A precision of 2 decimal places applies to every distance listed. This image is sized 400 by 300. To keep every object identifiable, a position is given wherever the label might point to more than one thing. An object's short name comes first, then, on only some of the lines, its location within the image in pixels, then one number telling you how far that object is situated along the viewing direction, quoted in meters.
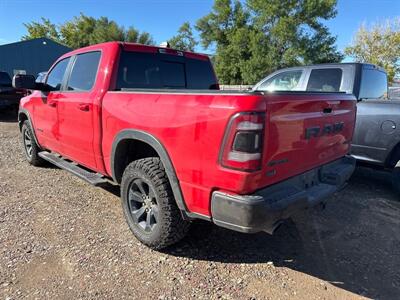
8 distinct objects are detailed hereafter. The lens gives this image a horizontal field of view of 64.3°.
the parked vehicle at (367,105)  4.45
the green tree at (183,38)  51.91
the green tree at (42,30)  51.69
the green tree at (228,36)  38.84
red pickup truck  2.20
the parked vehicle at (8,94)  12.25
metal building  20.83
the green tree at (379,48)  31.80
